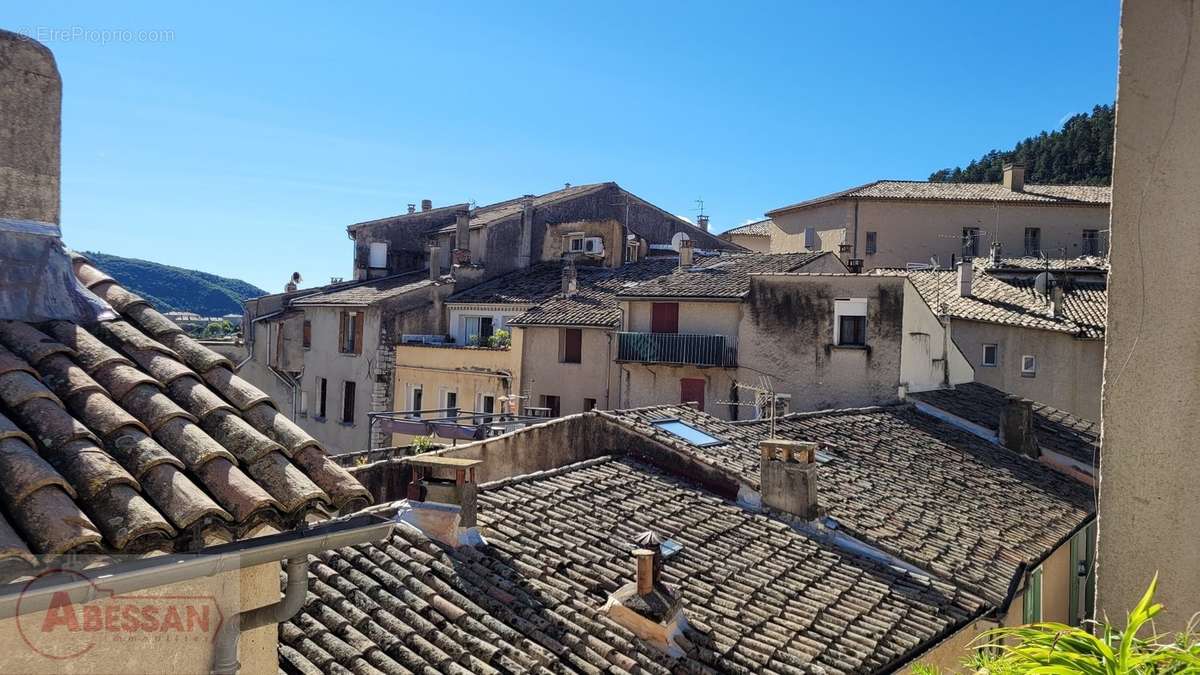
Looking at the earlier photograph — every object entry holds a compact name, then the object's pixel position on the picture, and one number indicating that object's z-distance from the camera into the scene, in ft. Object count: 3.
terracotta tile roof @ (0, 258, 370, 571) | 11.39
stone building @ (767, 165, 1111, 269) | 142.20
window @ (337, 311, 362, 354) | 106.93
